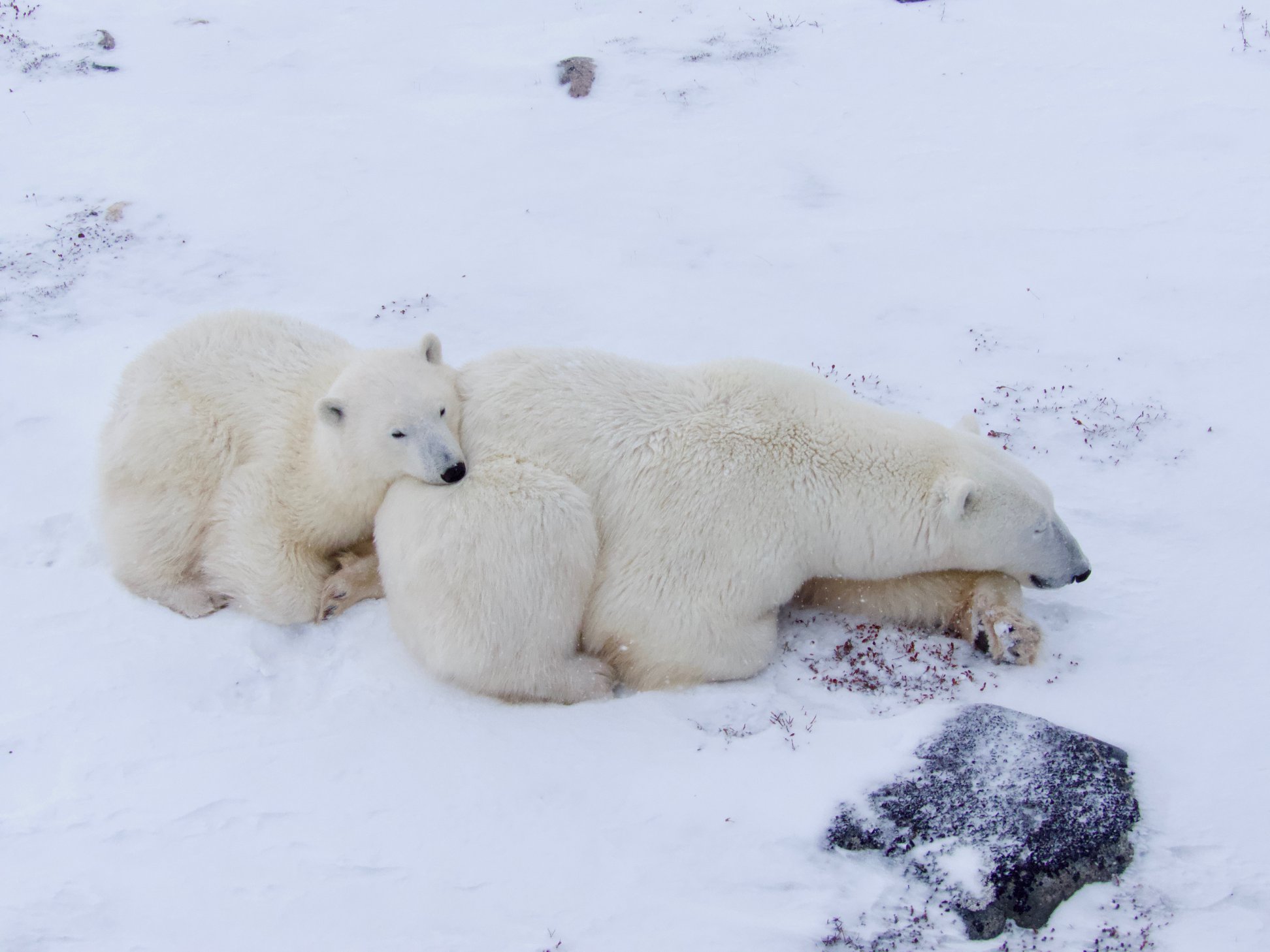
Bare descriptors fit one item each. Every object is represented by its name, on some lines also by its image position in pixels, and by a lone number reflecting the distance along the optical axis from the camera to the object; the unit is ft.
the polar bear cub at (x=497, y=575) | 30.58
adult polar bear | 30.91
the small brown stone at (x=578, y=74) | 75.41
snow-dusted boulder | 23.47
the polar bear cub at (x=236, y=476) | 33.14
